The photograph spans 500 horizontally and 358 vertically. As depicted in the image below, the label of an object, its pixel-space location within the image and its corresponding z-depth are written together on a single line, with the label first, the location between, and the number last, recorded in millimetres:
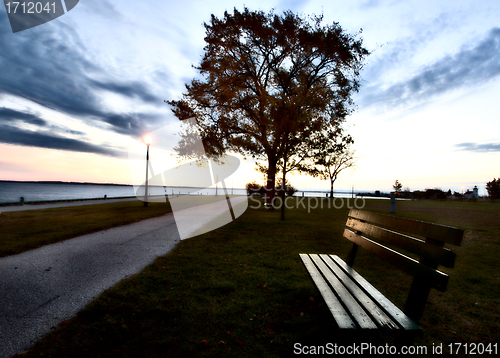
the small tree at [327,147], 12844
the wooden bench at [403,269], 1832
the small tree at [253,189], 35156
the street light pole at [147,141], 17156
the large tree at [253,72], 13977
